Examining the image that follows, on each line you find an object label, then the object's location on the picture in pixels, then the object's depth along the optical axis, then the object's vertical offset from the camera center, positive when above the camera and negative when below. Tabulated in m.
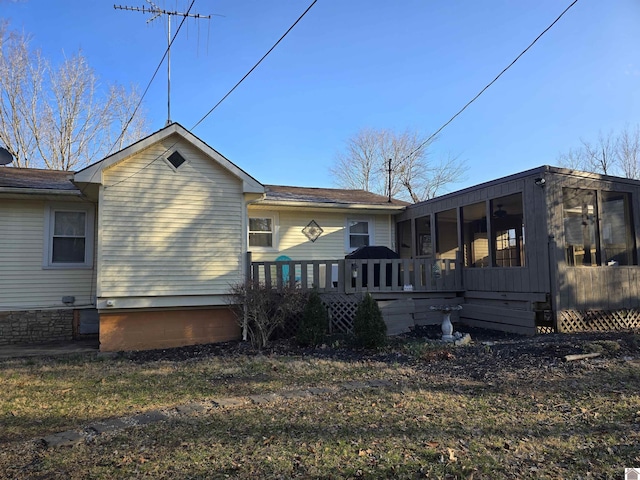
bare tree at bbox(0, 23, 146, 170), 20.86 +7.49
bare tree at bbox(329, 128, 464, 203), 32.22 +7.01
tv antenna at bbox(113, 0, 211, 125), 9.40 +5.94
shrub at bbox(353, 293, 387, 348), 8.04 -1.04
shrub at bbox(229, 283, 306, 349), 8.68 -0.67
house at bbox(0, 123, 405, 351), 8.94 +0.59
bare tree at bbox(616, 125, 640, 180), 27.44 +5.98
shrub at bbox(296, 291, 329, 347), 8.59 -1.06
